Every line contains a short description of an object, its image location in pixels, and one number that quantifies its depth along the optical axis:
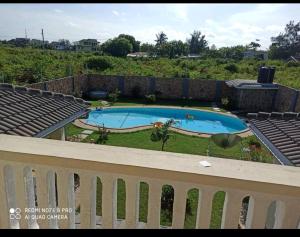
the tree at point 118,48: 49.88
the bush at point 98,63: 28.70
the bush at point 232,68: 30.59
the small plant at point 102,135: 13.54
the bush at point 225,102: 22.90
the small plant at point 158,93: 25.57
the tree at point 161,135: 12.34
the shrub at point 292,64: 30.44
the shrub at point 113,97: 23.25
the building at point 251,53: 55.89
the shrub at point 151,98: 23.97
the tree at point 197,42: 64.25
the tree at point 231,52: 50.06
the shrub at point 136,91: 25.62
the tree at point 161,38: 65.50
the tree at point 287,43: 60.69
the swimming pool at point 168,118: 19.05
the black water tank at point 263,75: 22.33
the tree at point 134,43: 60.39
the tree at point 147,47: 59.09
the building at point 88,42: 83.19
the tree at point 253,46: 65.24
